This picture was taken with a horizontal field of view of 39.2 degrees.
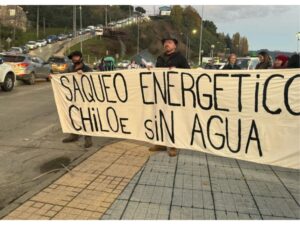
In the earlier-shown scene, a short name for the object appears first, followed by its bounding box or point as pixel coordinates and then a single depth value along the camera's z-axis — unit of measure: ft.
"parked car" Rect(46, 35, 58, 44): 317.67
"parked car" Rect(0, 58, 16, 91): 52.03
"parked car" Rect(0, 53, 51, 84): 64.08
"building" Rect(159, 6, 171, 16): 419.56
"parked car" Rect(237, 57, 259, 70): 66.63
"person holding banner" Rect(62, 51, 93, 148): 23.86
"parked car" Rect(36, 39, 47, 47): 278.46
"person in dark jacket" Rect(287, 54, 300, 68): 23.38
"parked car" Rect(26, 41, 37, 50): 258.37
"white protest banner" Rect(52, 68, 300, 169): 16.71
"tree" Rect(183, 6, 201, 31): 410.72
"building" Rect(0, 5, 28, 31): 300.32
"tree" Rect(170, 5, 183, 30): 403.13
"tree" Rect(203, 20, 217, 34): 530.31
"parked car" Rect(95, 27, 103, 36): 323.08
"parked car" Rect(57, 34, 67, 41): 331.41
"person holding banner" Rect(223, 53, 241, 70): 32.45
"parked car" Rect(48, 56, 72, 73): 86.02
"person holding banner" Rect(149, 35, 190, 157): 20.85
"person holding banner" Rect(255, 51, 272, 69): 30.68
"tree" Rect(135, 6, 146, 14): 434.96
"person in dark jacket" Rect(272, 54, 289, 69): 25.50
